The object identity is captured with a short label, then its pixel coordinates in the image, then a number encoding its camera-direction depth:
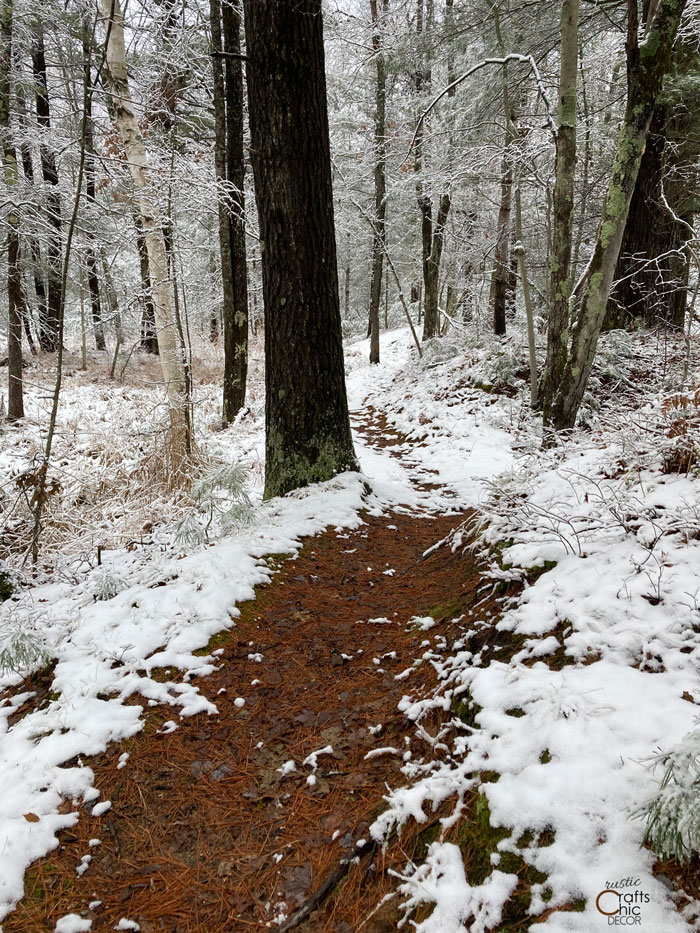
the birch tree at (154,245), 6.27
